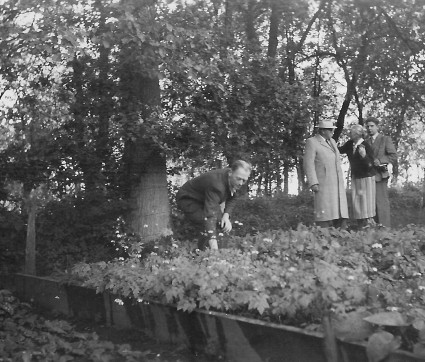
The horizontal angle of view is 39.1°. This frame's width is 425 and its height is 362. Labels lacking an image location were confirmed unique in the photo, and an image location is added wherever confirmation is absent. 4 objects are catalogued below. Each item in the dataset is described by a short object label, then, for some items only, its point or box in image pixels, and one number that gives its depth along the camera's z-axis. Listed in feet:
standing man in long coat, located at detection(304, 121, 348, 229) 26.55
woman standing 27.73
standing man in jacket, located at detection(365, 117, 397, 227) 28.76
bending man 21.16
